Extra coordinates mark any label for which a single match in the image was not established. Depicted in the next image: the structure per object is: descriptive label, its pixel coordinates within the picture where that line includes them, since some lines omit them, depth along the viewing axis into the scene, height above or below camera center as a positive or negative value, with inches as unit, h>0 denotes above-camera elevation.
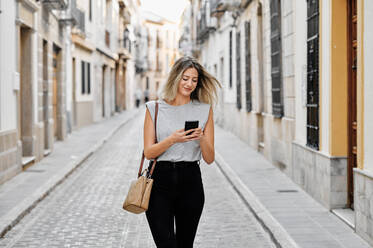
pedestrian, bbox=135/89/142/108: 2286.2 +30.9
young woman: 155.7 -13.3
